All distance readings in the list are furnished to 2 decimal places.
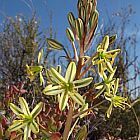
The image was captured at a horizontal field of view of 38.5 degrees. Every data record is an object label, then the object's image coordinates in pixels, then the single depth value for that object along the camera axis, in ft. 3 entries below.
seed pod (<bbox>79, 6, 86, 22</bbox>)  0.48
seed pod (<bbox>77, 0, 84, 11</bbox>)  0.48
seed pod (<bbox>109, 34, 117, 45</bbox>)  0.48
